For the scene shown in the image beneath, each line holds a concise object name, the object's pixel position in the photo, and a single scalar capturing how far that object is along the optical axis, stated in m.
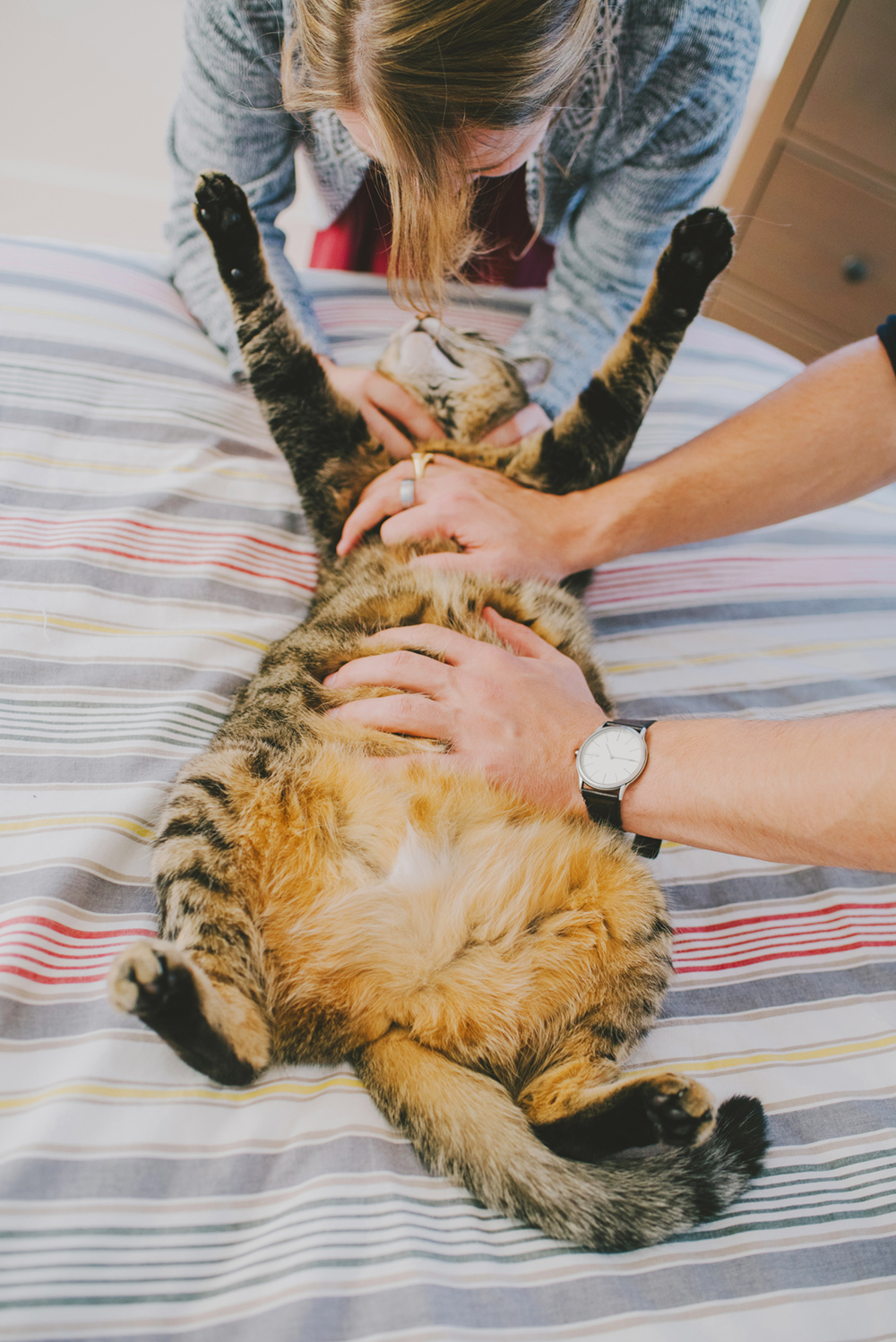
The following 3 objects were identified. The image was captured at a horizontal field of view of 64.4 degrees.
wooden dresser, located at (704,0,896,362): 1.86
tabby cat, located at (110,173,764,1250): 0.63
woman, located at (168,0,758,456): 0.71
